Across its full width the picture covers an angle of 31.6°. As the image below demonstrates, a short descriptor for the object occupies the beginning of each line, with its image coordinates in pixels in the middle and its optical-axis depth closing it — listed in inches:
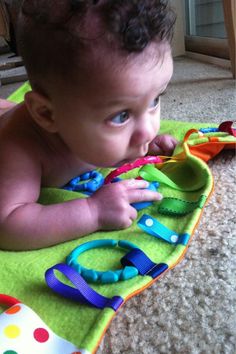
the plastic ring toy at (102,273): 17.6
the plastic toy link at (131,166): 26.7
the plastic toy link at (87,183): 26.1
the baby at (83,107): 17.8
